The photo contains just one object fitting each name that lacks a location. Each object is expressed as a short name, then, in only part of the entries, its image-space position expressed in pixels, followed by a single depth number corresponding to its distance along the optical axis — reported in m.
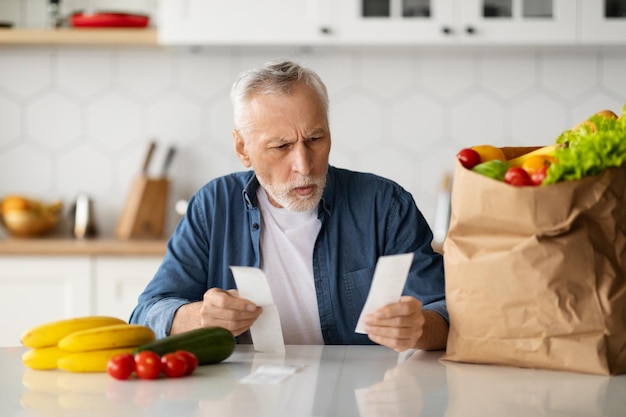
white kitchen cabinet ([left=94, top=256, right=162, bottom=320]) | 3.59
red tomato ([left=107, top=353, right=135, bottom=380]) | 2.00
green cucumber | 2.07
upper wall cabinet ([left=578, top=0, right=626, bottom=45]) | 3.71
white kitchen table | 1.84
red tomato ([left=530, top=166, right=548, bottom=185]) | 1.99
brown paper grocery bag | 1.99
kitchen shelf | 3.84
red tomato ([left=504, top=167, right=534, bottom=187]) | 2.00
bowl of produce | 3.90
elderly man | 2.52
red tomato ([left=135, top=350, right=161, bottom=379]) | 2.00
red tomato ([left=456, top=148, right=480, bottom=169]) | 2.08
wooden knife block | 3.93
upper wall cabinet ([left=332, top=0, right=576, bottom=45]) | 3.71
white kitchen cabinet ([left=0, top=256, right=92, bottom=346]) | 3.59
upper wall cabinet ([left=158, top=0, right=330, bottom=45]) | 3.72
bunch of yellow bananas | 2.06
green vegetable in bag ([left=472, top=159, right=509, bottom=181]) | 2.03
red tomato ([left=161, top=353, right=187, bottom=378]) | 2.01
